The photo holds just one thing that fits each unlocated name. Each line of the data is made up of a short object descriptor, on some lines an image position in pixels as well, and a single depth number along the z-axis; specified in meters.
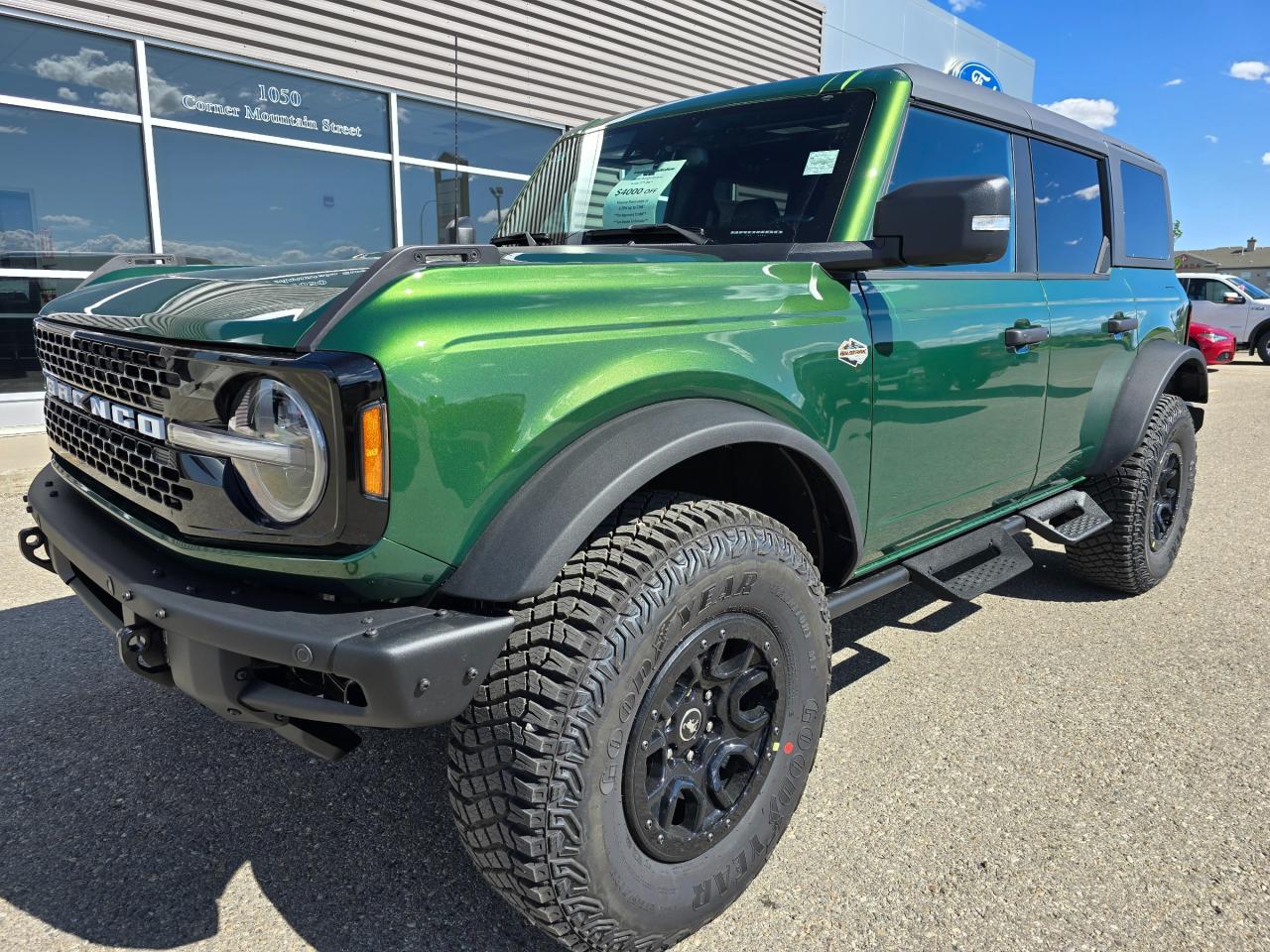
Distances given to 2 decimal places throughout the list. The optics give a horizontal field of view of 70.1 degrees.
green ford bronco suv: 1.56
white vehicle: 18.28
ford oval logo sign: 15.87
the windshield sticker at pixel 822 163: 2.52
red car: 15.47
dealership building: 7.16
